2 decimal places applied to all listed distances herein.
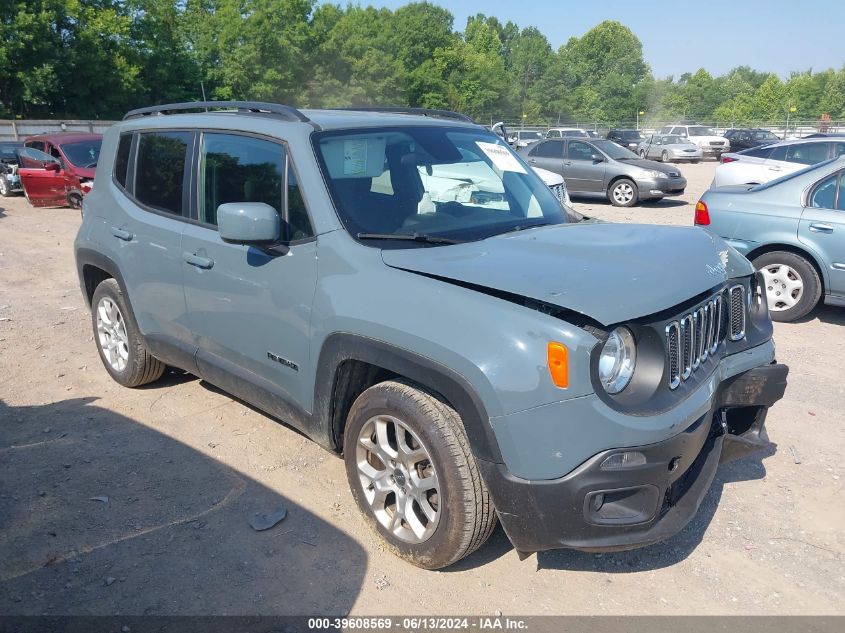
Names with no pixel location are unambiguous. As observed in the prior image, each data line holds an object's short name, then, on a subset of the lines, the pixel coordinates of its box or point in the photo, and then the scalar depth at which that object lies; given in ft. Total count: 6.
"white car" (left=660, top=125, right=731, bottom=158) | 123.75
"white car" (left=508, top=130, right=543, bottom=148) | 132.57
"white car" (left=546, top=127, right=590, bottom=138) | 125.16
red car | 50.06
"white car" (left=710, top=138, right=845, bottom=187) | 45.47
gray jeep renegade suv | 8.82
